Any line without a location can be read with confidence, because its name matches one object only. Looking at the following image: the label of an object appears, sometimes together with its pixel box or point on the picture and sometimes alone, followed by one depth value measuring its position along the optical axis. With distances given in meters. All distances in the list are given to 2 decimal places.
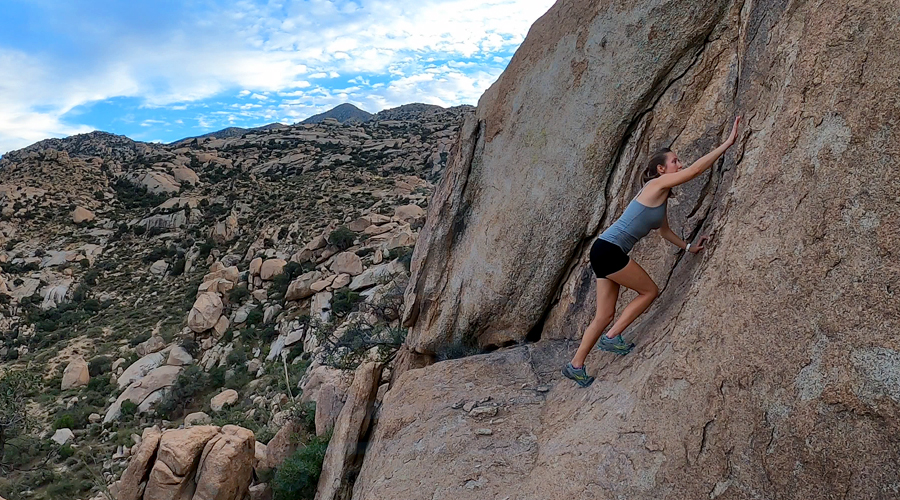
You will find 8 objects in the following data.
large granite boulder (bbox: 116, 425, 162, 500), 8.71
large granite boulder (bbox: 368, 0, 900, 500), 2.64
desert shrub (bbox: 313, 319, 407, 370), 10.34
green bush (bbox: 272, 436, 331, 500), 8.15
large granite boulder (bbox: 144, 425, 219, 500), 8.52
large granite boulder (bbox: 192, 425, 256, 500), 8.42
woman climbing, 4.08
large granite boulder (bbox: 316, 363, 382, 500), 7.09
